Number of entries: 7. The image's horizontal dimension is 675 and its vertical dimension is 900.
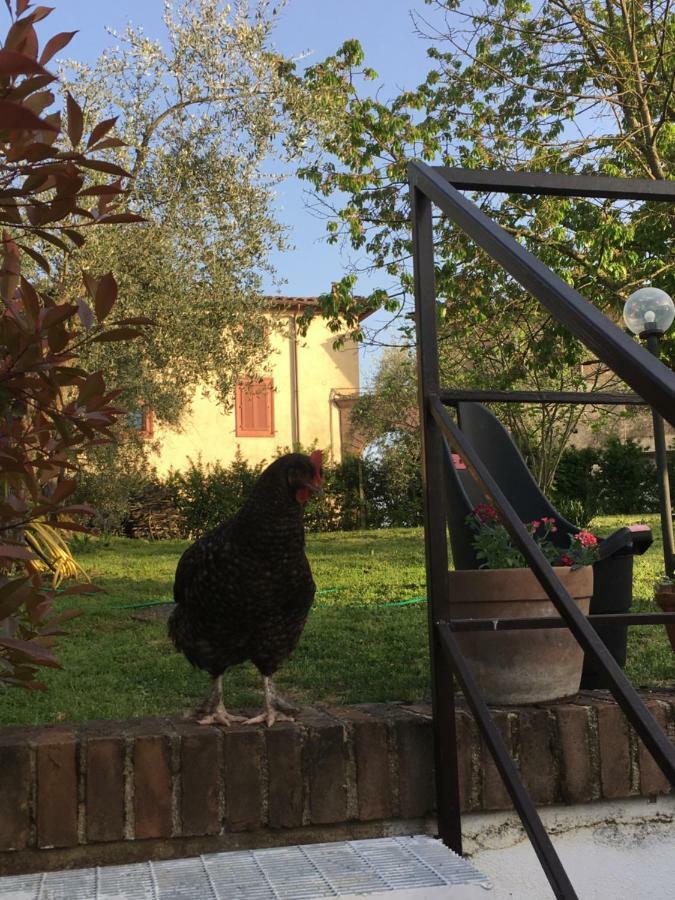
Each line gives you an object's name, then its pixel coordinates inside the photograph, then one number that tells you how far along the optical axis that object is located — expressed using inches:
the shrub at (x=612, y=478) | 712.4
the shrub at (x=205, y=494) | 647.1
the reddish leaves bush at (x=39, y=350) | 46.4
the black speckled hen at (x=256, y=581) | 89.3
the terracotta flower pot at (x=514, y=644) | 84.8
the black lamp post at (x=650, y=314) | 203.6
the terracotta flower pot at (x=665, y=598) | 135.2
